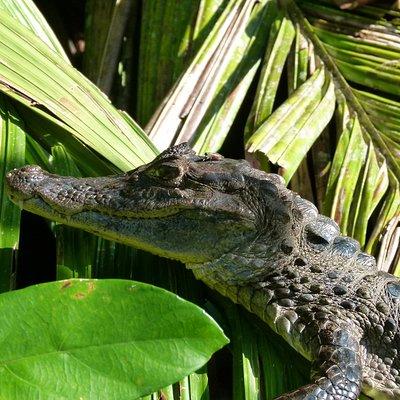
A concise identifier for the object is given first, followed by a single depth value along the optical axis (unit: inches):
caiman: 106.7
